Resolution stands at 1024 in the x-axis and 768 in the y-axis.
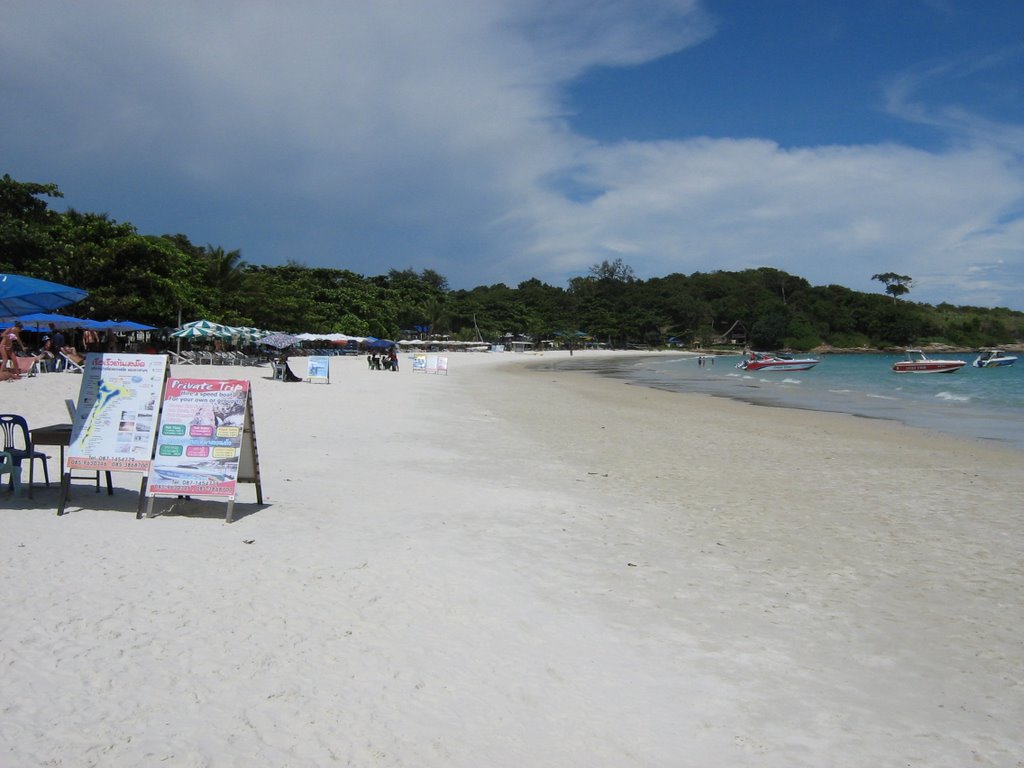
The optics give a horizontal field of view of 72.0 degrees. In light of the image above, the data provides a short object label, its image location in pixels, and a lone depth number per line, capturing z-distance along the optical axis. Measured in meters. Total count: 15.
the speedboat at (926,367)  52.12
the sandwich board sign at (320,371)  26.22
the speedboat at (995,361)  64.91
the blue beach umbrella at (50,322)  27.28
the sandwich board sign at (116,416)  6.48
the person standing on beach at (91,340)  32.78
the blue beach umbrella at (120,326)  31.02
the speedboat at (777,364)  56.09
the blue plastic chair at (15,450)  6.96
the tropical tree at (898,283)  171.62
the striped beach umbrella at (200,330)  34.56
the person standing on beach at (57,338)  34.22
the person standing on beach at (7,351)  17.80
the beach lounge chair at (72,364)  24.50
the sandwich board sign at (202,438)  6.43
